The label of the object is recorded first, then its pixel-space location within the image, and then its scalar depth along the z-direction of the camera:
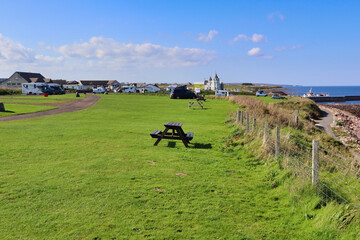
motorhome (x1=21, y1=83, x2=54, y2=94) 68.31
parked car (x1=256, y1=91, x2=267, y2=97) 69.66
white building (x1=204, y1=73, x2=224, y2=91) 163.10
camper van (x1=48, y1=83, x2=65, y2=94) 70.88
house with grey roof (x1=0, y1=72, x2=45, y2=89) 103.31
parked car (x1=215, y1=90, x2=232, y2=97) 71.31
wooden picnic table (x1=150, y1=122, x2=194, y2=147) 11.82
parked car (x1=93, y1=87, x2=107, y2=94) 85.26
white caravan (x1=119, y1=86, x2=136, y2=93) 100.93
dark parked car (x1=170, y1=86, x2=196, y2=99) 52.31
